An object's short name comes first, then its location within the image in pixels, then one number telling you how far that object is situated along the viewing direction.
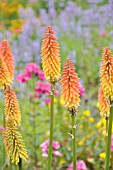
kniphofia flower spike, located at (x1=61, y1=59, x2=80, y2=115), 2.33
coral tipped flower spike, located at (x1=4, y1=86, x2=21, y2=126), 2.32
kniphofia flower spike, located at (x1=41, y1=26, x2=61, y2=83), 2.39
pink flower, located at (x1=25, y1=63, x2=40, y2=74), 5.05
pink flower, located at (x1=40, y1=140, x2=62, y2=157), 4.32
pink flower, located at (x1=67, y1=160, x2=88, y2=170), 4.18
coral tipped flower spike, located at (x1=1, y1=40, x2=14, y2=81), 2.76
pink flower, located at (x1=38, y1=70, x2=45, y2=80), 5.12
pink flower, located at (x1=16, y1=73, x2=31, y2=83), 5.16
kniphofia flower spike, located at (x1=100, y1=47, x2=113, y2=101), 2.25
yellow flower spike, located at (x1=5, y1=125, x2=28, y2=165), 2.20
